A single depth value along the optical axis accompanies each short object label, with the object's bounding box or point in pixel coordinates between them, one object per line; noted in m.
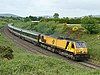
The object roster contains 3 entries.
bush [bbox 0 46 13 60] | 31.38
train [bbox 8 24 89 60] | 40.41
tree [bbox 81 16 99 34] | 51.59
